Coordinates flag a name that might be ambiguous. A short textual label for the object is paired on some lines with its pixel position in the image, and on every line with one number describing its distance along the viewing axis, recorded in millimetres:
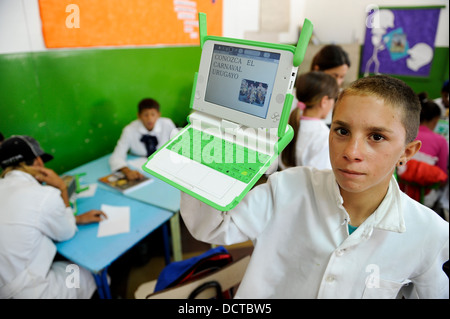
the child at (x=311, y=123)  1123
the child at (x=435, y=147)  1352
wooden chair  1002
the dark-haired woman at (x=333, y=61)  1989
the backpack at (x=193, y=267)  1159
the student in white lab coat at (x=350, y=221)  613
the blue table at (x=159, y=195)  1723
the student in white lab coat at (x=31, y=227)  848
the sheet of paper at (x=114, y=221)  1473
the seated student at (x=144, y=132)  2416
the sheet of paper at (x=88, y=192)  1806
